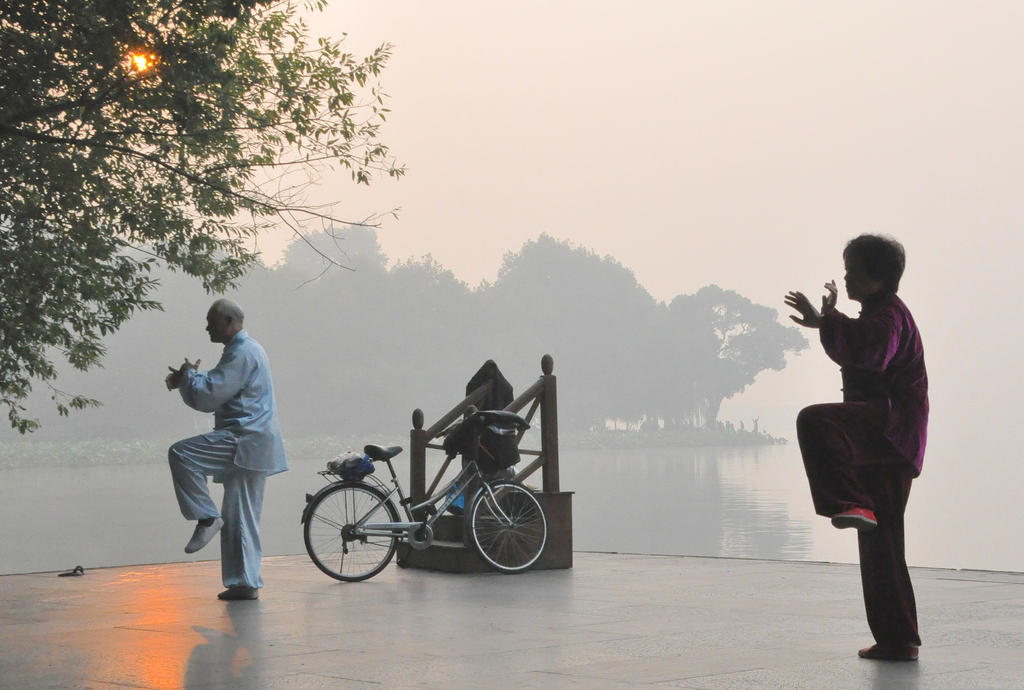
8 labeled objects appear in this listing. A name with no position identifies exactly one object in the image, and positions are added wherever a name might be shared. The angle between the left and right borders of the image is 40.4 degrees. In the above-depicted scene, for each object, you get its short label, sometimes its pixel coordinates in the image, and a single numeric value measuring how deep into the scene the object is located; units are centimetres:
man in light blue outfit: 862
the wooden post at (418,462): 1129
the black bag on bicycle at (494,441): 1021
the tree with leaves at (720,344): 13988
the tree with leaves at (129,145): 1104
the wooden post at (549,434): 1079
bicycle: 992
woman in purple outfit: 567
